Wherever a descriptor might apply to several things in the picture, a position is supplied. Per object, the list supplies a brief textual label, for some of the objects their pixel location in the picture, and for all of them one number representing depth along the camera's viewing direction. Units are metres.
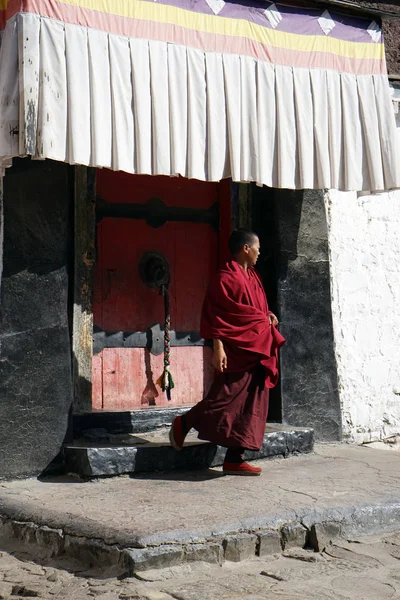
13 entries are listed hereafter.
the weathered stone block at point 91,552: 4.11
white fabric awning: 4.98
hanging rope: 6.61
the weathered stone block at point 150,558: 4.01
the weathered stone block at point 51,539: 4.41
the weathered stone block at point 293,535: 4.51
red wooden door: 6.47
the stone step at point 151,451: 5.50
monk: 5.60
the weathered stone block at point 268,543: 4.40
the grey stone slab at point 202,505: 4.31
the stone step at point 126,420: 6.13
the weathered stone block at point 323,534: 4.56
